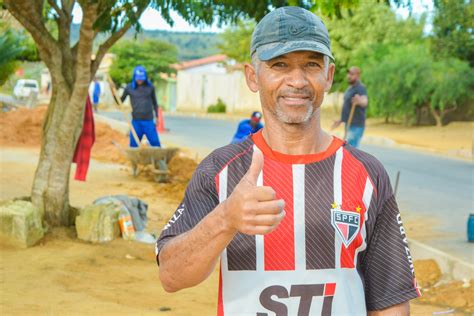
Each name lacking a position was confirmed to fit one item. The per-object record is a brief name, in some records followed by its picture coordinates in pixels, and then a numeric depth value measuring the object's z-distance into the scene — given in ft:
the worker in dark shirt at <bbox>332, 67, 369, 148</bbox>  41.60
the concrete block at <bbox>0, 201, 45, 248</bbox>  26.00
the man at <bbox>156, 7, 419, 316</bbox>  7.44
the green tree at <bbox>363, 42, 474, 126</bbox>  88.84
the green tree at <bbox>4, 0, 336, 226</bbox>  27.40
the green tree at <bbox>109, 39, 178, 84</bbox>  180.86
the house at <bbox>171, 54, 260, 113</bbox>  160.56
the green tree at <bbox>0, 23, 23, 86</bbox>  51.41
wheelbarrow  43.68
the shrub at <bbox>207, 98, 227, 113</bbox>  151.02
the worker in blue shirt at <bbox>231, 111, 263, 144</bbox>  36.83
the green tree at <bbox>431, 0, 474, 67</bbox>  76.76
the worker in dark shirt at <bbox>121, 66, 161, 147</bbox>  46.14
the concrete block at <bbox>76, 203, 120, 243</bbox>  27.53
